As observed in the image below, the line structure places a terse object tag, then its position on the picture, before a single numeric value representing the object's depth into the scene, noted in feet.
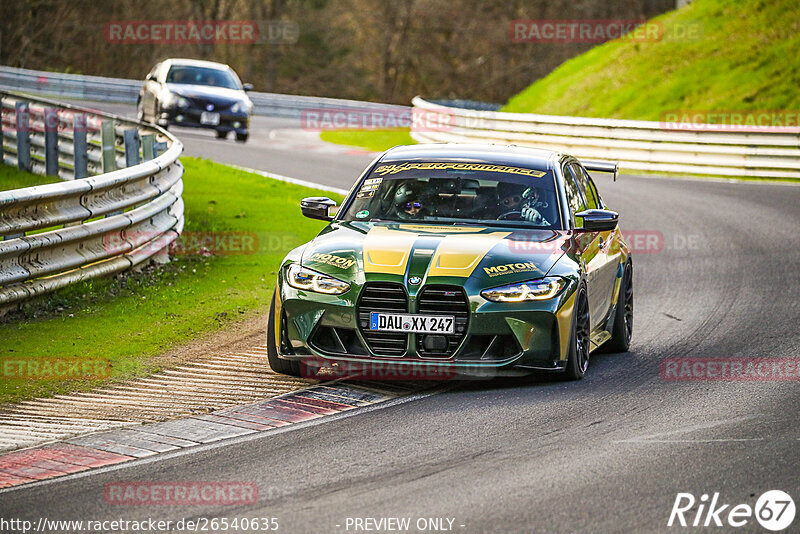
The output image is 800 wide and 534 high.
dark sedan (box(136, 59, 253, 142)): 183.01
